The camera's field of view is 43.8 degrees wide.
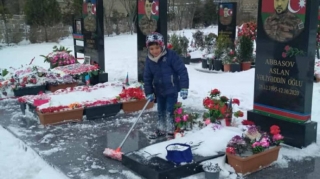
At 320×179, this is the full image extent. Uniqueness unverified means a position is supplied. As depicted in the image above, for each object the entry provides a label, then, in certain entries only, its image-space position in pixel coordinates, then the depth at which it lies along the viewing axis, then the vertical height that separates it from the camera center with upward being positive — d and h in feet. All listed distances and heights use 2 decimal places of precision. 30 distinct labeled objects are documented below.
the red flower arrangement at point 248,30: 44.70 -1.05
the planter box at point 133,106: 24.21 -5.11
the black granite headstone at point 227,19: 48.70 +0.27
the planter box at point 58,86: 30.81 -4.99
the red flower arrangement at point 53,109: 21.56 -4.73
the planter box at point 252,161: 14.51 -5.14
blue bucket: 14.43 -4.83
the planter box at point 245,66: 40.70 -4.53
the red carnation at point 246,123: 16.86 -4.27
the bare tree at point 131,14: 87.17 +1.66
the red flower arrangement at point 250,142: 14.67 -4.45
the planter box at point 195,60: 48.64 -4.68
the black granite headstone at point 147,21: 25.62 +0.03
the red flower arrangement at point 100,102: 22.94 -4.68
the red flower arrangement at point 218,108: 18.35 -4.02
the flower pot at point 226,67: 40.47 -4.61
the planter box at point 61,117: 21.59 -5.19
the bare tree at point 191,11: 100.68 +2.61
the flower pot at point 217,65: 41.37 -4.49
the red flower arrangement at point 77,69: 31.69 -3.80
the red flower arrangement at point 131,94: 24.20 -4.42
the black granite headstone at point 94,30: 33.86 -0.73
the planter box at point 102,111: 22.85 -5.16
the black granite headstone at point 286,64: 16.40 -1.84
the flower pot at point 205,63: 42.70 -4.49
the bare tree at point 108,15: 84.45 +1.54
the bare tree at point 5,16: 65.57 +0.99
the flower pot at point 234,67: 40.37 -4.58
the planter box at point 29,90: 29.07 -5.03
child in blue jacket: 17.90 -2.68
